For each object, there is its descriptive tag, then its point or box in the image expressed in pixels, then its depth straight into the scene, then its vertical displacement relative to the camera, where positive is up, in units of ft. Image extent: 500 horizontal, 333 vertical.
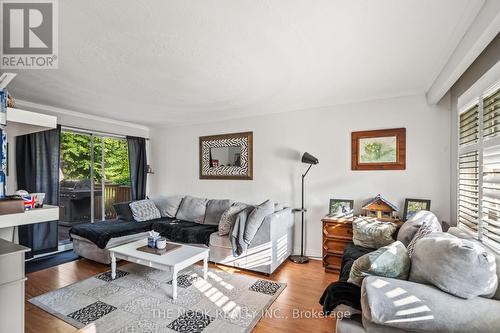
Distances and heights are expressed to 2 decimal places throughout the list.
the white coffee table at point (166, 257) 8.17 -3.29
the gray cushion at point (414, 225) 7.67 -1.89
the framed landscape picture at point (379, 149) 10.59 +0.76
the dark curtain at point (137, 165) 16.30 +0.12
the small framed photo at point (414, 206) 9.94 -1.64
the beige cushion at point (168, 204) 15.01 -2.34
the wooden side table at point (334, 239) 10.28 -3.11
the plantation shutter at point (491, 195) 5.73 -0.70
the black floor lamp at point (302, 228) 11.57 -3.08
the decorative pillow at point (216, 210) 13.41 -2.43
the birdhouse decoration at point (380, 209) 10.26 -1.79
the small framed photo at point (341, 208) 11.03 -1.91
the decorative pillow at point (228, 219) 11.22 -2.43
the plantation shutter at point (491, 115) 5.82 +1.29
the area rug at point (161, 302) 6.84 -4.40
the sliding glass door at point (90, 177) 13.85 -0.64
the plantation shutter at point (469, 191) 6.99 -0.76
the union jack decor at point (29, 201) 3.70 -0.54
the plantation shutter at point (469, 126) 7.05 +1.24
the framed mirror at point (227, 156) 14.16 +0.64
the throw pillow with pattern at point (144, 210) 13.67 -2.52
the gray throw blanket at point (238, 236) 10.43 -2.98
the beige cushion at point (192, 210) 14.07 -2.54
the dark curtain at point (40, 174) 11.51 -0.36
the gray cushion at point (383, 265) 5.21 -2.15
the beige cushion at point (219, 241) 11.08 -3.40
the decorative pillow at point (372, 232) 8.73 -2.43
